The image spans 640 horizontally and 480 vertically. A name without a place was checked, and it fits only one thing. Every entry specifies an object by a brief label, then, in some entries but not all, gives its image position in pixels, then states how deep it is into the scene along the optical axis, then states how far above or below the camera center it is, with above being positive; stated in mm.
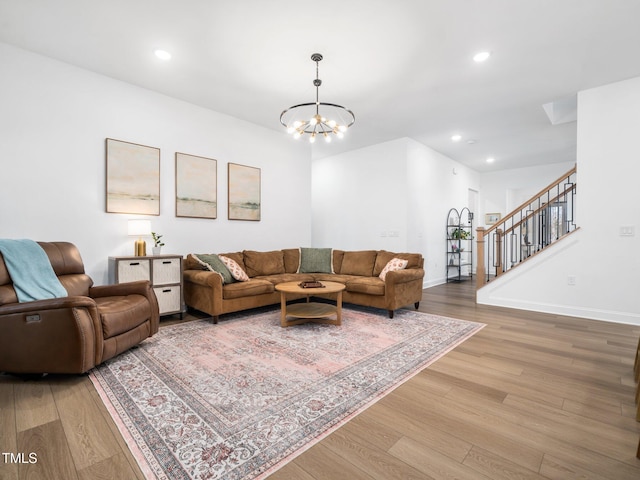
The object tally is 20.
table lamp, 3641 +81
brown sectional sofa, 3820 -593
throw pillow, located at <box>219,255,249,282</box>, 4215 -435
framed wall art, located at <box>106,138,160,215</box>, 3699 +759
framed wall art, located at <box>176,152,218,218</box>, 4324 +765
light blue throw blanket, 2549 -297
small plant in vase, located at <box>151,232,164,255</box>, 3832 -67
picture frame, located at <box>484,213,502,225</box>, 8640 +645
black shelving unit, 7262 -99
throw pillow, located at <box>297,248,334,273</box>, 5270 -384
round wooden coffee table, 3494 -863
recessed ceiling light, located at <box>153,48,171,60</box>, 3174 +1951
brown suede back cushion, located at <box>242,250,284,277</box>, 4766 -391
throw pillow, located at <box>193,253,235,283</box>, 4035 -356
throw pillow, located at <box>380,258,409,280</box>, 4341 -376
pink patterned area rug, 1496 -1043
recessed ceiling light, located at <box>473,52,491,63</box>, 3190 +1957
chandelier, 4664 +2003
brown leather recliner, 2176 -708
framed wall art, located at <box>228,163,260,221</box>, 4934 +775
